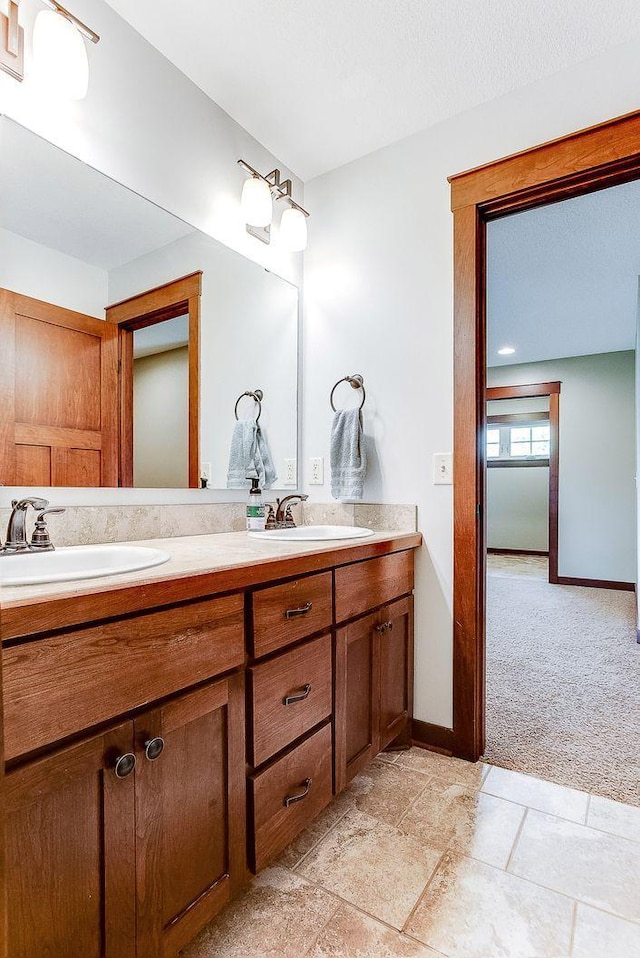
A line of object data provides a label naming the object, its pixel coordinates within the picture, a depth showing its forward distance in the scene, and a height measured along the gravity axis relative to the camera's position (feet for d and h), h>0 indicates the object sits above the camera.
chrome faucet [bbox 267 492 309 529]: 6.74 -0.44
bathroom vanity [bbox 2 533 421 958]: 2.49 -1.58
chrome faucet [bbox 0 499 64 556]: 3.93 -0.40
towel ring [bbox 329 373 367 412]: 6.96 +1.39
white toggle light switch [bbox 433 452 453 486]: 6.21 +0.16
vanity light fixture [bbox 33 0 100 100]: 4.16 +3.58
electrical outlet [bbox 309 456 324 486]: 7.45 +0.16
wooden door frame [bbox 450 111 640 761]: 5.93 +0.78
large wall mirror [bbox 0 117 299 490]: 4.32 +1.51
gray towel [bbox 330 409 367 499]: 6.70 +0.35
